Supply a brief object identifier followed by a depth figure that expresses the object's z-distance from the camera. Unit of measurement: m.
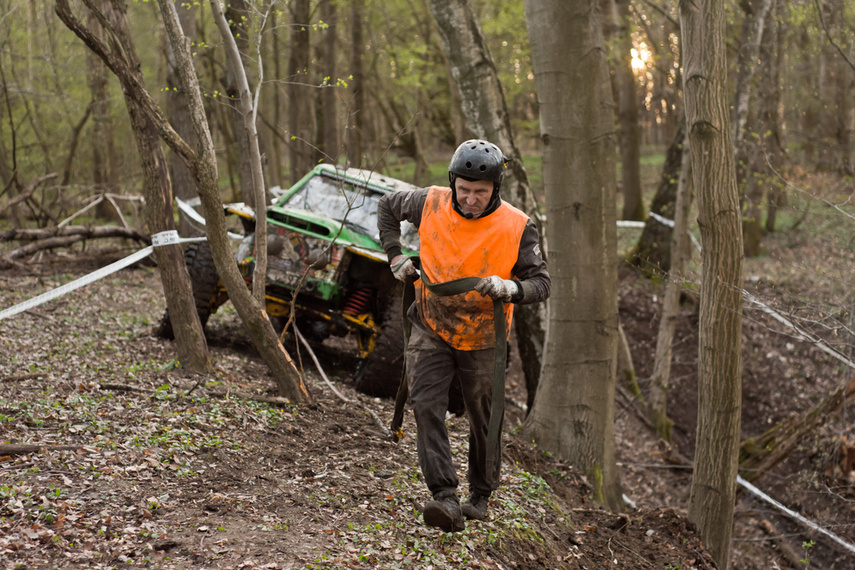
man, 4.04
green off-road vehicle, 7.17
